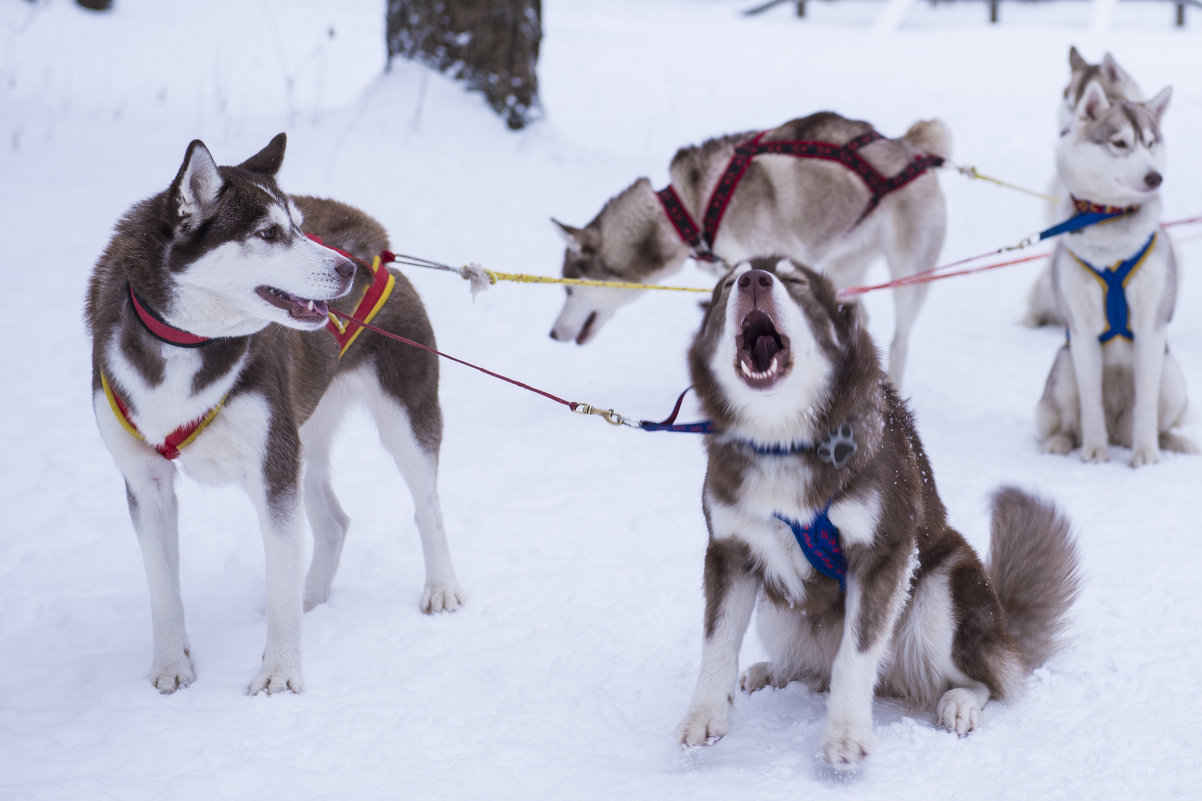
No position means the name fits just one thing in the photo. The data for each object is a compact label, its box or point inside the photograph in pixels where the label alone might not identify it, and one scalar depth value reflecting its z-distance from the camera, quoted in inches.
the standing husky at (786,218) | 210.7
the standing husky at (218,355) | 103.0
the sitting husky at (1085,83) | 242.5
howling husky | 94.0
